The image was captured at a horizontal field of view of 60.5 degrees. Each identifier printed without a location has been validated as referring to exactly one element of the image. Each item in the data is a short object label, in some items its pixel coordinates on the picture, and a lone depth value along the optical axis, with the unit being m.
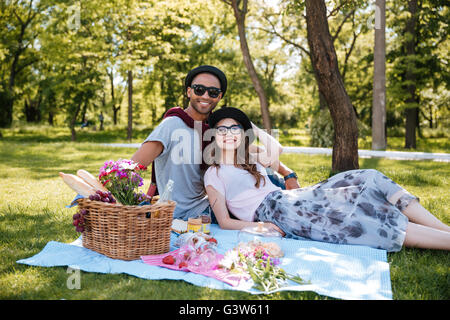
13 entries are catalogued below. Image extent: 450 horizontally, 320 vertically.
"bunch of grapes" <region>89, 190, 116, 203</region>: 3.01
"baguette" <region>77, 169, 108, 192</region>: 3.19
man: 3.95
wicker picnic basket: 2.89
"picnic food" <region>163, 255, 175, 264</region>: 2.90
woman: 3.20
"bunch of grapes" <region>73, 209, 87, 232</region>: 3.01
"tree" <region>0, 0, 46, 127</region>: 22.74
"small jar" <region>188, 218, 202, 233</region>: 3.66
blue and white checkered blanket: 2.49
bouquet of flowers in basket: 3.12
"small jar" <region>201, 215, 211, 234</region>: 3.63
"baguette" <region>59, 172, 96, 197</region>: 3.14
